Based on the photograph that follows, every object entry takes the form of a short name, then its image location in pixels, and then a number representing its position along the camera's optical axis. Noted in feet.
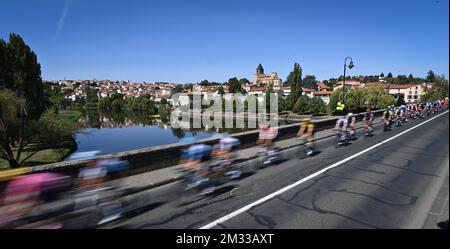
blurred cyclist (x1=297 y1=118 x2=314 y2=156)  43.60
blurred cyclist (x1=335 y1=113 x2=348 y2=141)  52.06
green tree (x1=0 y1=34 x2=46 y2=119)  169.17
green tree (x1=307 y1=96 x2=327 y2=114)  257.34
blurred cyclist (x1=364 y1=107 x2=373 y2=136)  63.54
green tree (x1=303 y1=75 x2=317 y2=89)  575.79
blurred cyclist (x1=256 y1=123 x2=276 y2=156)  38.75
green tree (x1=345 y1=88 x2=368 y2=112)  223.92
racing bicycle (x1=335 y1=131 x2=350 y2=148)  52.54
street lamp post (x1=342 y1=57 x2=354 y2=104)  97.30
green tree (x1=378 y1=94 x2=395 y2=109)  220.49
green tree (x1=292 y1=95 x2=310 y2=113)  265.99
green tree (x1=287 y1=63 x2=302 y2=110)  288.51
